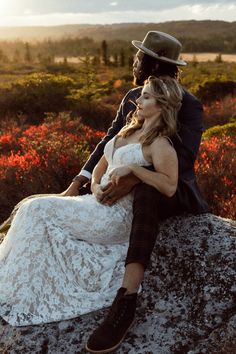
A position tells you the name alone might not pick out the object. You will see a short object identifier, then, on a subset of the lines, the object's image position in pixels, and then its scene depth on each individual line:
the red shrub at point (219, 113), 13.65
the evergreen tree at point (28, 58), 48.47
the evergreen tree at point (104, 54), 39.09
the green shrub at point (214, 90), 17.69
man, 3.18
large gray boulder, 3.19
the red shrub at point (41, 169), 7.70
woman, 3.52
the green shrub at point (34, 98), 15.31
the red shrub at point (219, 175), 6.24
